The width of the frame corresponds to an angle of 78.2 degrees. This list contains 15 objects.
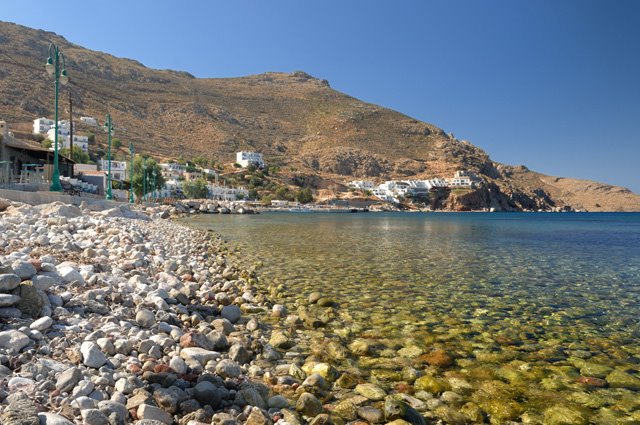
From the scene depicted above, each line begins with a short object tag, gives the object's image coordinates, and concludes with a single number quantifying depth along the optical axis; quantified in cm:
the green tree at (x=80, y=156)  7706
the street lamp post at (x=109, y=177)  3868
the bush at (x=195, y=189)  9975
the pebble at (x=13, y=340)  393
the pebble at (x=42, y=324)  450
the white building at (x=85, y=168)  6410
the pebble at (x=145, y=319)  569
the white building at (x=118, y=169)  8238
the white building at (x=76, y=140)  9256
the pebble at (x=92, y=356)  412
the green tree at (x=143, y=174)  7146
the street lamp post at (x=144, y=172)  6705
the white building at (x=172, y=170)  10744
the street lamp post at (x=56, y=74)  1992
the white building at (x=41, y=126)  9900
